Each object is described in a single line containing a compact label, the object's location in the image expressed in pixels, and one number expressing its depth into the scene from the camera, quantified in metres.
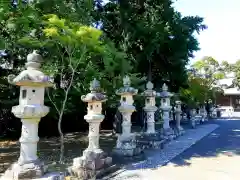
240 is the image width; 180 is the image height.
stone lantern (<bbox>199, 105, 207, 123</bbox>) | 19.44
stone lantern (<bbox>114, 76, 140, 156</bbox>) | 6.78
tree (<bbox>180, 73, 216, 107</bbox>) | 16.43
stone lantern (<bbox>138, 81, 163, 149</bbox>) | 8.66
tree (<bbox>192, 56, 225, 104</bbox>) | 22.71
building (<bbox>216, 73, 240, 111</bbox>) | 32.06
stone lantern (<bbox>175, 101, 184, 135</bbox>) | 11.77
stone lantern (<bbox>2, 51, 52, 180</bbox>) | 3.74
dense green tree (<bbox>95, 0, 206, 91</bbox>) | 10.01
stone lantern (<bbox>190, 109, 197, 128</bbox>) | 15.08
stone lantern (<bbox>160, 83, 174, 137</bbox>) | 10.23
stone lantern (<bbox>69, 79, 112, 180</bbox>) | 5.34
